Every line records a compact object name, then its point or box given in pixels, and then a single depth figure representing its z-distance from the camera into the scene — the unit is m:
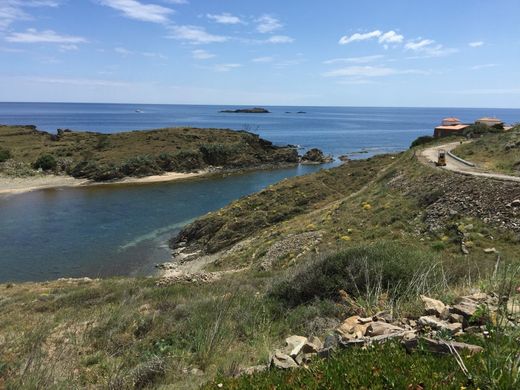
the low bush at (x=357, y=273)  9.71
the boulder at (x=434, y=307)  6.43
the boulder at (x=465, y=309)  6.02
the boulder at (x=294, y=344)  6.10
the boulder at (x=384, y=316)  6.76
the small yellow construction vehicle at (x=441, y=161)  29.53
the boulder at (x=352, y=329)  6.15
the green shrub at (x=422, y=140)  62.07
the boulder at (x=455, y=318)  6.04
